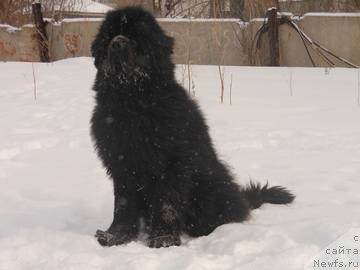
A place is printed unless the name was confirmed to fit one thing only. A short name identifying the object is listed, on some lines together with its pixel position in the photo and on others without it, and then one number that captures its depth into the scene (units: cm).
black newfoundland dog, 304
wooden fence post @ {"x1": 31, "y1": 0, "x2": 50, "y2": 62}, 1128
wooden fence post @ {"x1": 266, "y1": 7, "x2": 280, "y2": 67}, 974
